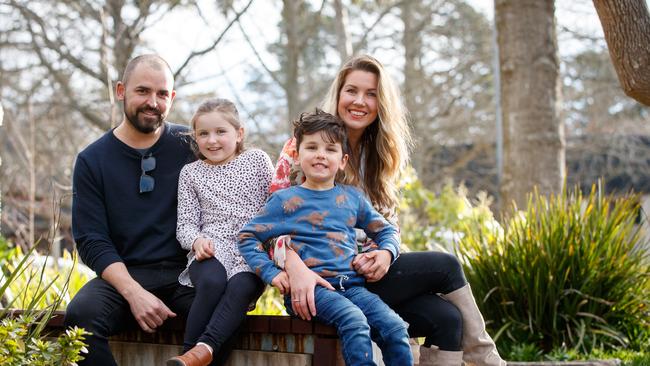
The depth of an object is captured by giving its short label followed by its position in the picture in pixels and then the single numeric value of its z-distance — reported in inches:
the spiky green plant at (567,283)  228.5
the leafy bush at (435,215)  319.9
